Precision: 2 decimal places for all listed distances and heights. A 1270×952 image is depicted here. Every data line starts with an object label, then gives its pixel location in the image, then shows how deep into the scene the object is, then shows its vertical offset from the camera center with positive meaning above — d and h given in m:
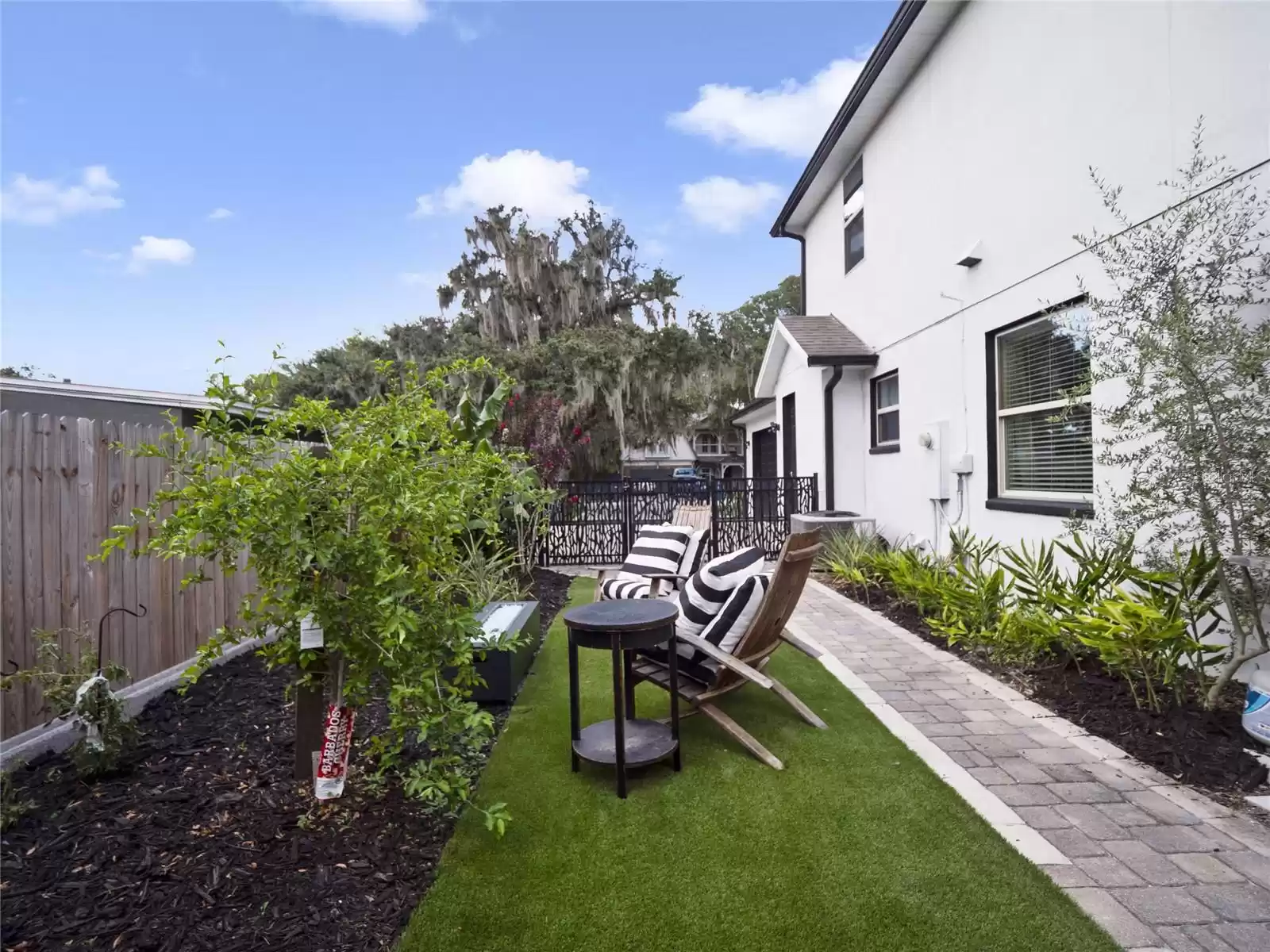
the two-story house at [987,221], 4.32 +2.12
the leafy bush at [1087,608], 3.57 -0.90
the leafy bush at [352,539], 2.42 -0.23
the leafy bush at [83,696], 2.88 -0.95
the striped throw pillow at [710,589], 3.80 -0.66
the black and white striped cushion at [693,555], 5.84 -0.73
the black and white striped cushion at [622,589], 5.32 -0.94
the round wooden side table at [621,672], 3.08 -0.94
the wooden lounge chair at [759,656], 3.50 -1.01
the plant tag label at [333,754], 2.76 -1.14
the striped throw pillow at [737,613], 3.66 -0.77
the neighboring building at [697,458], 36.81 +0.80
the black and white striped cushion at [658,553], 5.83 -0.71
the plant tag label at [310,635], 2.54 -0.59
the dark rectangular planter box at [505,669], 4.32 -1.27
